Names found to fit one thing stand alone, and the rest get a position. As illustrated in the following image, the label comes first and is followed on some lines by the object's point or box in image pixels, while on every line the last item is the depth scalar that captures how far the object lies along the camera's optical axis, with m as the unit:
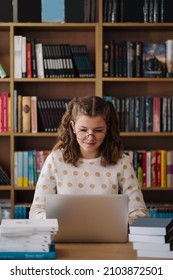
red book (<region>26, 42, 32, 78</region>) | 4.06
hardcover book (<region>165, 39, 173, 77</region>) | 4.04
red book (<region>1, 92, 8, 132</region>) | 4.09
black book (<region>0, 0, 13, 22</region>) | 4.04
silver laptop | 2.13
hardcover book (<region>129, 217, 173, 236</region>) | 1.94
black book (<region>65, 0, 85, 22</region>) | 4.02
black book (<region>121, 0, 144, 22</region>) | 4.00
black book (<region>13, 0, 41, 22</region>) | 4.05
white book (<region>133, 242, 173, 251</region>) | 1.94
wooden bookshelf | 4.08
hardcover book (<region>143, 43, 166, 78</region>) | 4.06
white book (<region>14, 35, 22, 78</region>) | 4.05
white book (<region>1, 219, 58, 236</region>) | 1.95
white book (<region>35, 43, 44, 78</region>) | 4.07
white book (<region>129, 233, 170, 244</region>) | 1.94
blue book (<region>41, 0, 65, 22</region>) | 4.04
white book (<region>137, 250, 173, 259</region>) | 1.94
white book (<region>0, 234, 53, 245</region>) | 1.94
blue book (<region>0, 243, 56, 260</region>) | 1.90
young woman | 2.66
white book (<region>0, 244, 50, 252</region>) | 1.91
